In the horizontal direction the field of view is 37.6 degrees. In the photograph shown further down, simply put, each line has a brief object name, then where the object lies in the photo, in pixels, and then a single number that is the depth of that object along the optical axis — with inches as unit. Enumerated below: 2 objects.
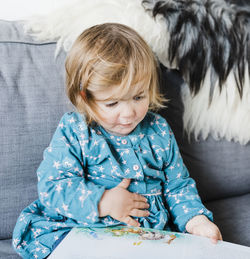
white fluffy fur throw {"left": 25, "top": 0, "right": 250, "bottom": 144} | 38.5
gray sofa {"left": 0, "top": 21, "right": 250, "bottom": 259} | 35.8
